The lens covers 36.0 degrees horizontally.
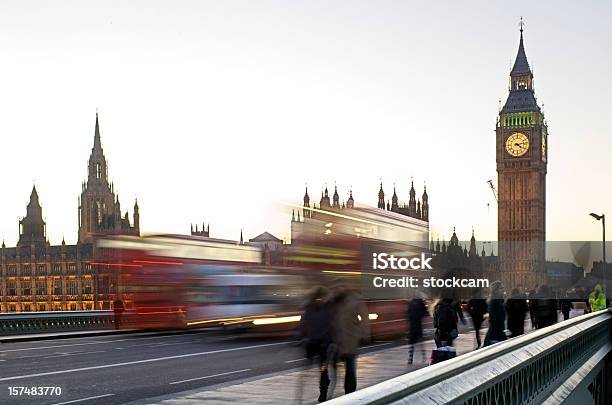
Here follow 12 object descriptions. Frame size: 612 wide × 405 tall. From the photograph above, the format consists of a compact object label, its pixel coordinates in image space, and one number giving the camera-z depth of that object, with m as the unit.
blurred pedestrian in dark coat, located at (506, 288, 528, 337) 21.11
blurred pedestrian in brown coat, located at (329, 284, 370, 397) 11.92
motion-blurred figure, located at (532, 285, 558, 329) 23.64
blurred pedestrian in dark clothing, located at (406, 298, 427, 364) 20.91
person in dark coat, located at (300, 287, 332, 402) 11.95
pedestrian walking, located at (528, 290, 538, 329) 27.31
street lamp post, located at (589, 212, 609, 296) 51.33
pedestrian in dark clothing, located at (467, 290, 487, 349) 23.02
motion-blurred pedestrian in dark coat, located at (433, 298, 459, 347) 16.62
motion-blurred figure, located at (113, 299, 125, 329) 36.81
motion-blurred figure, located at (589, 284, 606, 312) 30.09
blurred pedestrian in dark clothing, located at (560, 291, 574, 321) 39.09
